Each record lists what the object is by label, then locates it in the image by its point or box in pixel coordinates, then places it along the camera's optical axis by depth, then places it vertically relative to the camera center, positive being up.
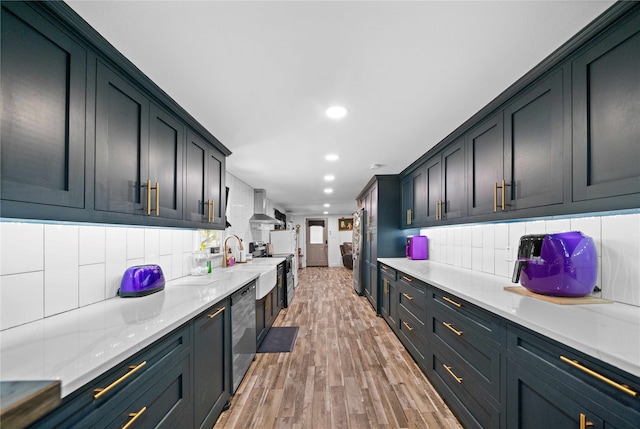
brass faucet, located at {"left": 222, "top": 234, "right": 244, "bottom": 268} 3.43 -0.48
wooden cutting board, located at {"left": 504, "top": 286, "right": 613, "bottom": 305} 1.39 -0.43
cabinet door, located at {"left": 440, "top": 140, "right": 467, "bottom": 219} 2.38 +0.37
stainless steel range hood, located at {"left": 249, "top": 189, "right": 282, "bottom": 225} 5.28 +0.33
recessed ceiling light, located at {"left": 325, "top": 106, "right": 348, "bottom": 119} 1.97 +0.85
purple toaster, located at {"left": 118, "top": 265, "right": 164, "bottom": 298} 1.69 -0.42
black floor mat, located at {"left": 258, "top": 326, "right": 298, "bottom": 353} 3.07 -1.54
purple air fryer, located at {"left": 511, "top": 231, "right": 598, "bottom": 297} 1.42 -0.25
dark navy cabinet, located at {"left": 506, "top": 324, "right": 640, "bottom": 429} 0.82 -0.62
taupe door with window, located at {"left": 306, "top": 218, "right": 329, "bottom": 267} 11.38 -1.06
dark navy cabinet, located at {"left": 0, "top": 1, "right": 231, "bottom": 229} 0.93 +0.43
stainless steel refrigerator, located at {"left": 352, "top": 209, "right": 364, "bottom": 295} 5.44 -0.68
